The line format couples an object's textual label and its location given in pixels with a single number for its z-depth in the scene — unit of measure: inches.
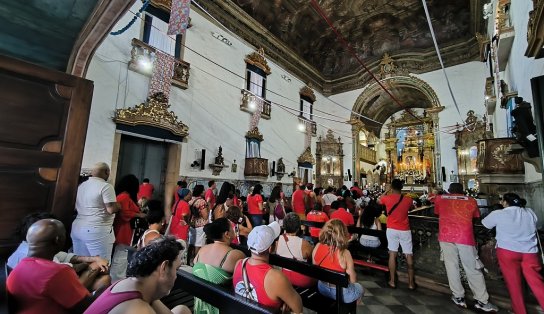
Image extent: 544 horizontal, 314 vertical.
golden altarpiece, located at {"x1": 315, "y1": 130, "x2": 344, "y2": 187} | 562.9
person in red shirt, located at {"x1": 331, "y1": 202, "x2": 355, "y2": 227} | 161.9
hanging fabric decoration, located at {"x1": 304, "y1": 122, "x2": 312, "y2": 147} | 537.3
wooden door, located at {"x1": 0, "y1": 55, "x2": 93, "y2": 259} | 69.8
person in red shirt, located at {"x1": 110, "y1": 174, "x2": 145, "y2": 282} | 117.3
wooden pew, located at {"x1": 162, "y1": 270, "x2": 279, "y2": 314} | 51.4
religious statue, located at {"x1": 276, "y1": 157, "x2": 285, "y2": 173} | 453.7
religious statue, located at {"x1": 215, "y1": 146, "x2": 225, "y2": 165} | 337.4
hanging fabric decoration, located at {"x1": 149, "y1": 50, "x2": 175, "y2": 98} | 278.2
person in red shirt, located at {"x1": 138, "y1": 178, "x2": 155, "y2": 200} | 240.1
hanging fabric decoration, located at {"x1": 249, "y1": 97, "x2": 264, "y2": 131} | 410.6
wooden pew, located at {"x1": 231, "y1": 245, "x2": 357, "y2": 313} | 78.0
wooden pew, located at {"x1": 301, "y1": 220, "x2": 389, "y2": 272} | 150.2
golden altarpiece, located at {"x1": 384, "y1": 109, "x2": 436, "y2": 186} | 676.7
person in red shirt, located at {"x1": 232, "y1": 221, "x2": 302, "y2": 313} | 60.1
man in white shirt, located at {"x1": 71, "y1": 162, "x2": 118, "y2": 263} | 98.3
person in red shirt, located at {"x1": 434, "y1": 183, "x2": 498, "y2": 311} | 116.1
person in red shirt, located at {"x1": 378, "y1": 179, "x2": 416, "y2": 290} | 138.5
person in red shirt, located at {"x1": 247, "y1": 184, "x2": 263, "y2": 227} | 214.5
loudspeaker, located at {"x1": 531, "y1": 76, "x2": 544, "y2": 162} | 61.3
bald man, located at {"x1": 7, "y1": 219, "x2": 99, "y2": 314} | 48.2
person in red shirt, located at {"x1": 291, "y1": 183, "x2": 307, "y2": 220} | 238.5
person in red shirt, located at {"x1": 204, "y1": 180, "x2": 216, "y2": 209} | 216.8
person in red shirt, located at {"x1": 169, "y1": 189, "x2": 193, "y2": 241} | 145.4
